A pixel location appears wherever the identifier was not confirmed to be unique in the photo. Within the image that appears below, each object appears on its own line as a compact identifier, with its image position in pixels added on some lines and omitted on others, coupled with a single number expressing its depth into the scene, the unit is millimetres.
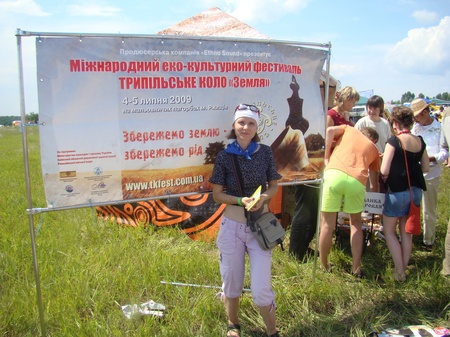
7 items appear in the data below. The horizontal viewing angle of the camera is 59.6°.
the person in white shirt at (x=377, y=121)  4922
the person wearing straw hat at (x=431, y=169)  4660
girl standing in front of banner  2729
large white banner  2588
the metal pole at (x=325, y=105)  3344
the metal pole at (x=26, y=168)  2439
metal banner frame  2438
